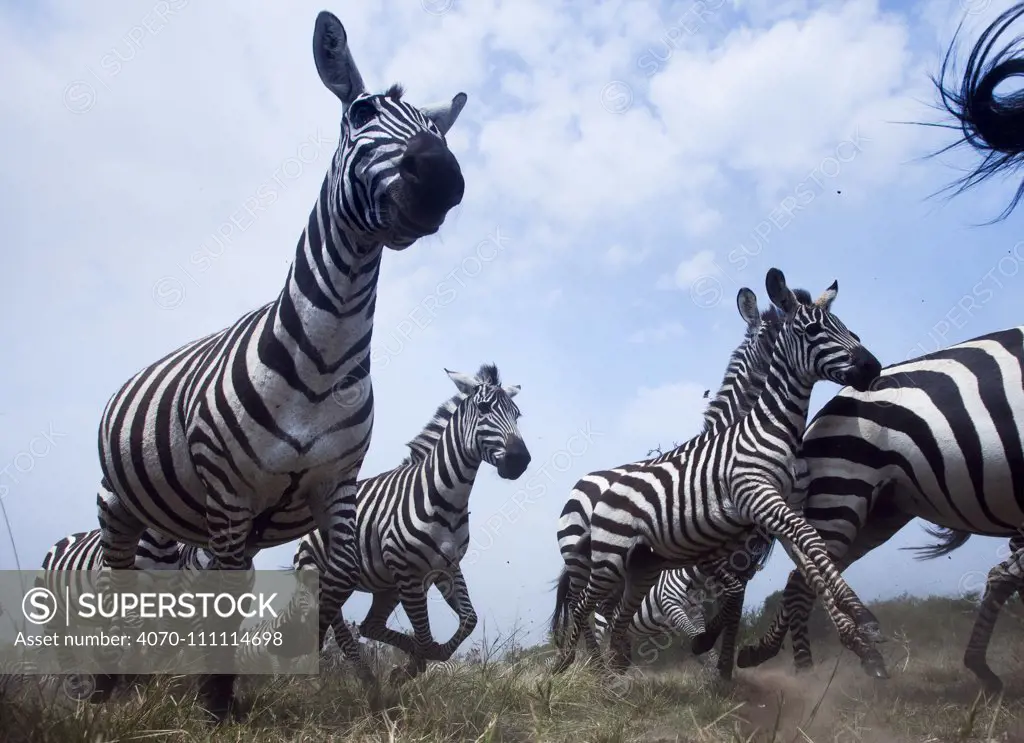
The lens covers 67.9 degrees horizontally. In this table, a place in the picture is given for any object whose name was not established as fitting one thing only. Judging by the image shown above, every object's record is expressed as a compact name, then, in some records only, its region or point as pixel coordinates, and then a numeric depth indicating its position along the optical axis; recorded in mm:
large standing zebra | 3771
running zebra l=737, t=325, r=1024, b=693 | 4820
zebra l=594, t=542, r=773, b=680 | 9039
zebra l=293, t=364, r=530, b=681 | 7688
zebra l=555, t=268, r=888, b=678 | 4781
